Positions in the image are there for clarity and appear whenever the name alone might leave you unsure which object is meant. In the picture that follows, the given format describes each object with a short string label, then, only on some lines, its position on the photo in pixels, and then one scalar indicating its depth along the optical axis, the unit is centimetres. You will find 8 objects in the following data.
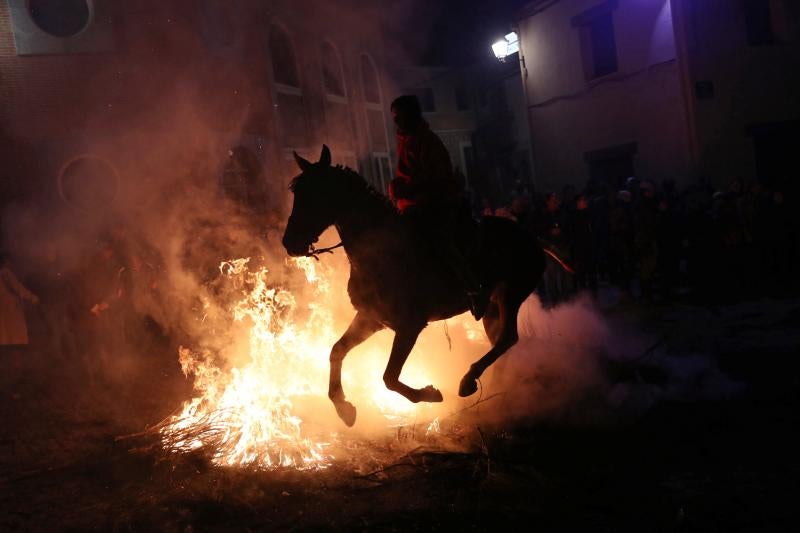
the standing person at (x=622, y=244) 1286
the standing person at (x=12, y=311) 1119
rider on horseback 607
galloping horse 555
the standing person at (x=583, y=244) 1307
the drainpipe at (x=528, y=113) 2303
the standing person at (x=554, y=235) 1275
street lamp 2197
